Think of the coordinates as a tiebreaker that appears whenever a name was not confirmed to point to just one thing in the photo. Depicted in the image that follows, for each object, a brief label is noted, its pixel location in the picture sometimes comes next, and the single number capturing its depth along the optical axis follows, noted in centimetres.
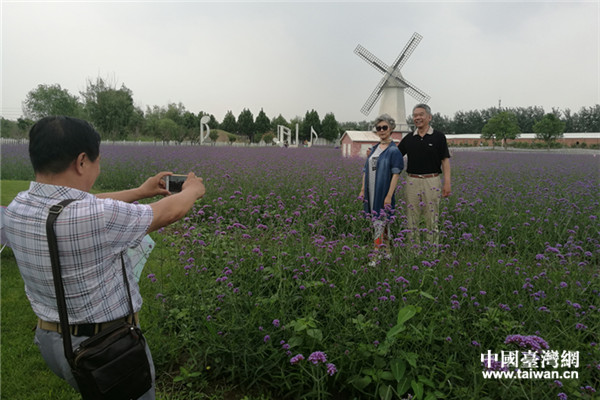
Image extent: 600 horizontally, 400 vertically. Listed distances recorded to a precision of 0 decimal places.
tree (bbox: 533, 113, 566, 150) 5094
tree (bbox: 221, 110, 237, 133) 7881
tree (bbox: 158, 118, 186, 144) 5172
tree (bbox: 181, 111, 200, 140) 6347
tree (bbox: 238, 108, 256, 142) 7638
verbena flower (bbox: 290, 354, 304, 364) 185
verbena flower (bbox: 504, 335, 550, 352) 179
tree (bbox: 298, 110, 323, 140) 7700
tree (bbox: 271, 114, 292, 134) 8388
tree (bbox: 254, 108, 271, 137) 7625
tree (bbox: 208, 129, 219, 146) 6760
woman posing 429
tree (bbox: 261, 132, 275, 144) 7325
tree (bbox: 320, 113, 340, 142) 7406
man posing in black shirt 436
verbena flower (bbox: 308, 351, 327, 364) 180
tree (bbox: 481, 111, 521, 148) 5159
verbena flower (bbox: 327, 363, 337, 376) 181
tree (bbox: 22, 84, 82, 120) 5956
